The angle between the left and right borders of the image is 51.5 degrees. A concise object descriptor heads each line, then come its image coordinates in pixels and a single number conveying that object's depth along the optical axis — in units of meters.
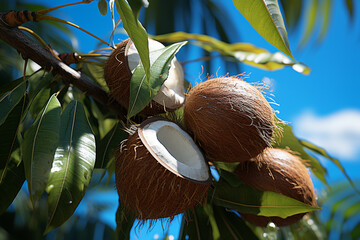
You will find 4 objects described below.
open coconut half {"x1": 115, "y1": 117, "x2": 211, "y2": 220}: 0.64
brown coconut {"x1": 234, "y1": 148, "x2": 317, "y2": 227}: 0.81
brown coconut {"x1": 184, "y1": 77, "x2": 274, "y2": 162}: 0.70
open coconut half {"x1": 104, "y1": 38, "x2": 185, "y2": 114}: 0.75
